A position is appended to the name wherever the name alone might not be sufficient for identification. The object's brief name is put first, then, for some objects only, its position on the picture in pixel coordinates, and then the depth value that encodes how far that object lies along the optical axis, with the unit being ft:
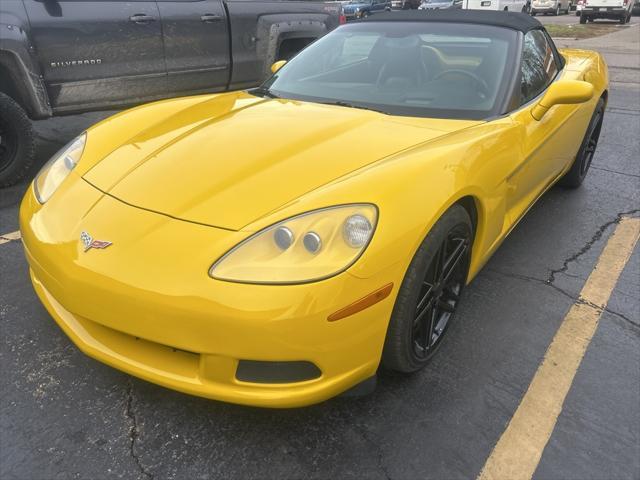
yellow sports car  5.54
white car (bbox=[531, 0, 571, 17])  102.61
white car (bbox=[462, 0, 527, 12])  75.18
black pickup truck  13.15
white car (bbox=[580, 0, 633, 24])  78.43
